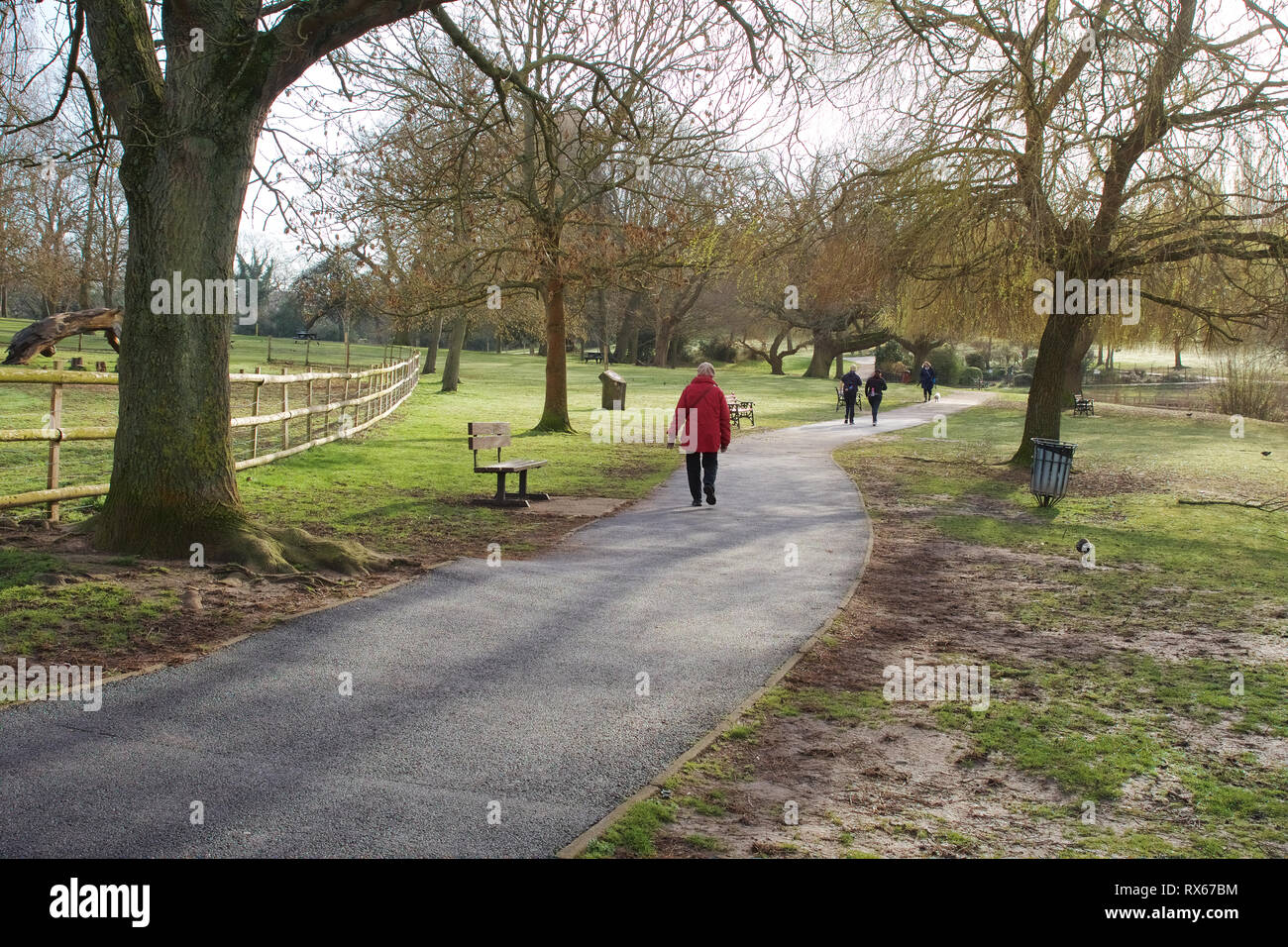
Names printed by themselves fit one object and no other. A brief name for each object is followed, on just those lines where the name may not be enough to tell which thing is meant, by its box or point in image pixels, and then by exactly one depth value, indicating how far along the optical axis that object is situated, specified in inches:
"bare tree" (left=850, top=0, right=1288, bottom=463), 628.1
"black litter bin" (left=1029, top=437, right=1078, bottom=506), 676.7
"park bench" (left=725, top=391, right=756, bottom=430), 1225.4
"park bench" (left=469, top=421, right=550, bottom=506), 567.8
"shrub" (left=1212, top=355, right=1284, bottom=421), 1622.8
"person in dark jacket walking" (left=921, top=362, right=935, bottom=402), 2046.0
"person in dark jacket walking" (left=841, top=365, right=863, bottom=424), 1346.0
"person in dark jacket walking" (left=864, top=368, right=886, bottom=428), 1365.7
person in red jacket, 581.0
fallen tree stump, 1039.6
